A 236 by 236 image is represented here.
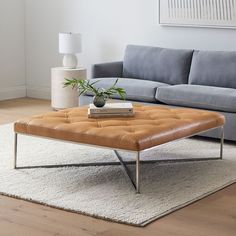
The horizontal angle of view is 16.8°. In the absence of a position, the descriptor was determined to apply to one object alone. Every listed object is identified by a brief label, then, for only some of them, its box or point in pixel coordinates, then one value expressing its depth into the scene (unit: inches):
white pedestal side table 342.2
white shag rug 190.7
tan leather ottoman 201.2
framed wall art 313.8
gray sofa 270.0
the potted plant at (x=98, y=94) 231.3
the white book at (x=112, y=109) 227.9
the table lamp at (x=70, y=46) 341.8
